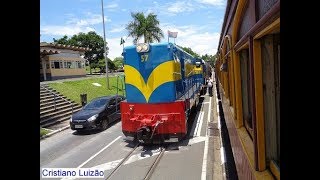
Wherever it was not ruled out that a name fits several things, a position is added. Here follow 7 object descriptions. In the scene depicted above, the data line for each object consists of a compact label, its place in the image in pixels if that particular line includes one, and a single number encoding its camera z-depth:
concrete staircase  12.51
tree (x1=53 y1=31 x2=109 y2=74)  63.22
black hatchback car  10.00
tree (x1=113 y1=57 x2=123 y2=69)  56.68
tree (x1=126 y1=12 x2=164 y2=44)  33.45
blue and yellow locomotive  7.34
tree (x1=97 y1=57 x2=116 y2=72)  53.10
